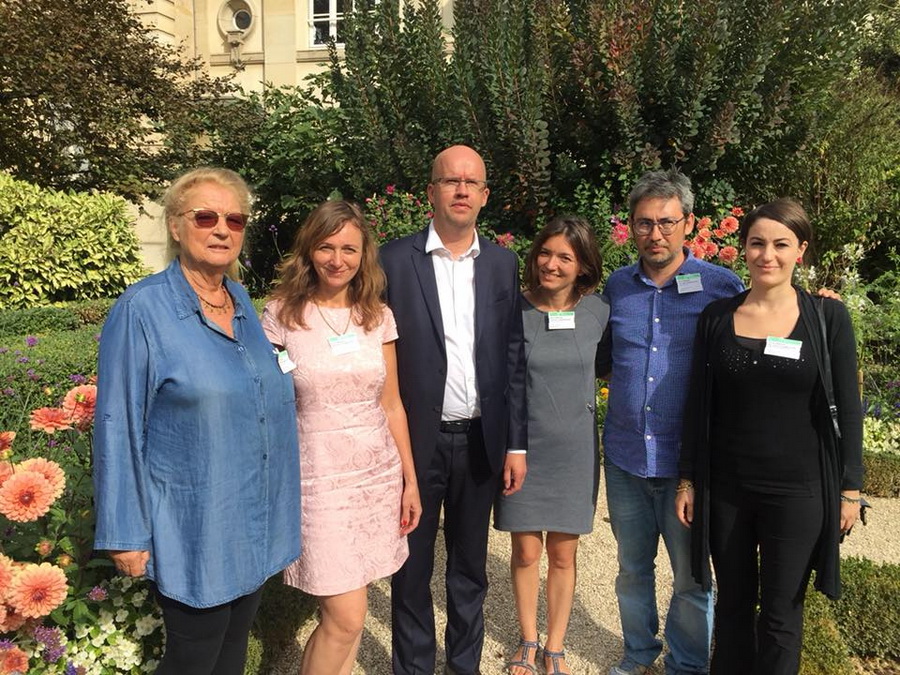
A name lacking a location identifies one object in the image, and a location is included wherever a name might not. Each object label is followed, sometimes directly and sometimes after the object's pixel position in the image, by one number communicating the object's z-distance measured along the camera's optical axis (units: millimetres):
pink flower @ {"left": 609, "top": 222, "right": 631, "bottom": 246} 6172
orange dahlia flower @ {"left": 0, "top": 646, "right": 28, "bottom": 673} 2074
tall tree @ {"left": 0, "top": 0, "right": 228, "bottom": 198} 9500
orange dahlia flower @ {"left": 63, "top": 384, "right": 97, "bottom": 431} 2537
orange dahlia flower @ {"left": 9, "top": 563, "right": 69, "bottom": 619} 2053
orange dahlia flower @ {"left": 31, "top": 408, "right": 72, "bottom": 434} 2441
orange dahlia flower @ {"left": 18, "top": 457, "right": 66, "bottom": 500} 2219
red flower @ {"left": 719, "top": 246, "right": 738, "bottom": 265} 5297
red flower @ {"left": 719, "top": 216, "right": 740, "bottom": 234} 5730
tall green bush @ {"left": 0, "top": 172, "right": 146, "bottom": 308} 7934
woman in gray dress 2727
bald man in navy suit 2520
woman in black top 2164
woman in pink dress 2213
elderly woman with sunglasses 1702
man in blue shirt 2551
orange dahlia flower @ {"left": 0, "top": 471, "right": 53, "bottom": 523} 2070
